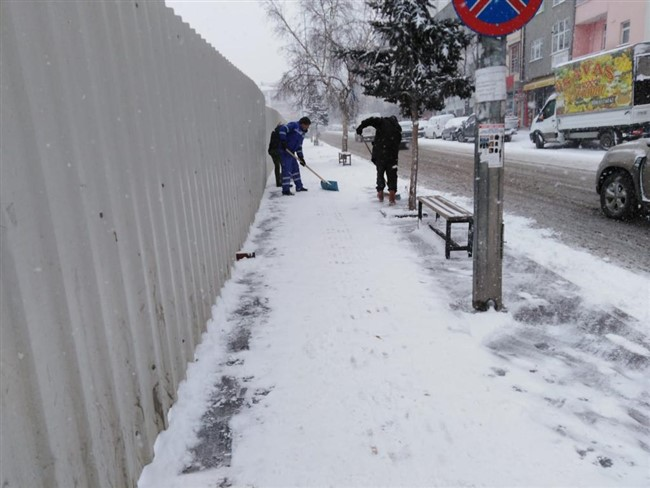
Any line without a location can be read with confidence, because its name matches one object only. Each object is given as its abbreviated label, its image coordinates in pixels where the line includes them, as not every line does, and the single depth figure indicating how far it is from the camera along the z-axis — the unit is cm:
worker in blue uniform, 1196
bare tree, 2569
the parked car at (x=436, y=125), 3894
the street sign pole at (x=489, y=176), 408
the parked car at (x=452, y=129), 3509
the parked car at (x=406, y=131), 3133
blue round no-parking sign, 386
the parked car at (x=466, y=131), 3266
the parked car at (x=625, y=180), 703
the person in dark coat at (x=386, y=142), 951
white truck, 1894
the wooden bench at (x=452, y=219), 610
